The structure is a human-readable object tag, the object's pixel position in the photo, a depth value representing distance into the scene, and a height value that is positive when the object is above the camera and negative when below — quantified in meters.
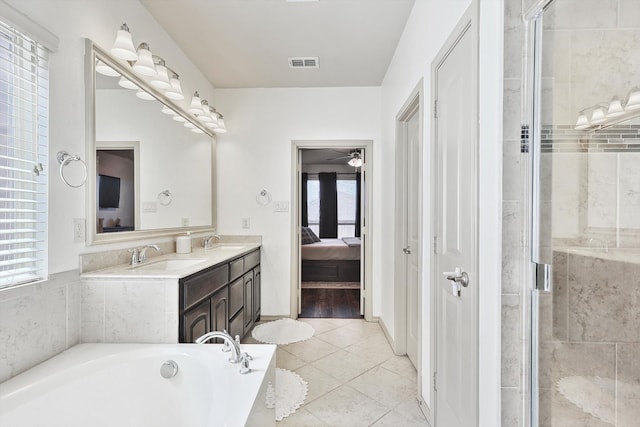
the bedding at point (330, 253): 4.92 -0.67
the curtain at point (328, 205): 7.45 +0.14
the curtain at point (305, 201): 7.39 +0.24
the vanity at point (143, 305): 1.63 -0.52
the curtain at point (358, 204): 7.44 +0.17
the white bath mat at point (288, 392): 1.91 -1.23
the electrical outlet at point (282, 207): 3.55 +0.04
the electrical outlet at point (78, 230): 1.61 -0.11
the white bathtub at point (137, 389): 1.16 -0.74
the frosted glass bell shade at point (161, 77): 2.10 +0.93
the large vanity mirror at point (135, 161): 1.76 +0.37
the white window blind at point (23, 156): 1.28 +0.24
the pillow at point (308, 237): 5.27 -0.46
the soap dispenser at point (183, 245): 2.65 -0.30
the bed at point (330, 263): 4.92 -0.84
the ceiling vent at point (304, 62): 2.96 +1.47
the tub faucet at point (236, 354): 1.29 -0.63
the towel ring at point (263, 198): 3.56 +0.15
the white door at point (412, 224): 2.43 -0.11
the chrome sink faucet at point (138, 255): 2.01 -0.30
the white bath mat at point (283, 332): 2.95 -1.24
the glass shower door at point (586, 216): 0.93 -0.01
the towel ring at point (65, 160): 1.50 +0.25
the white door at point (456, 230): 1.27 -0.09
